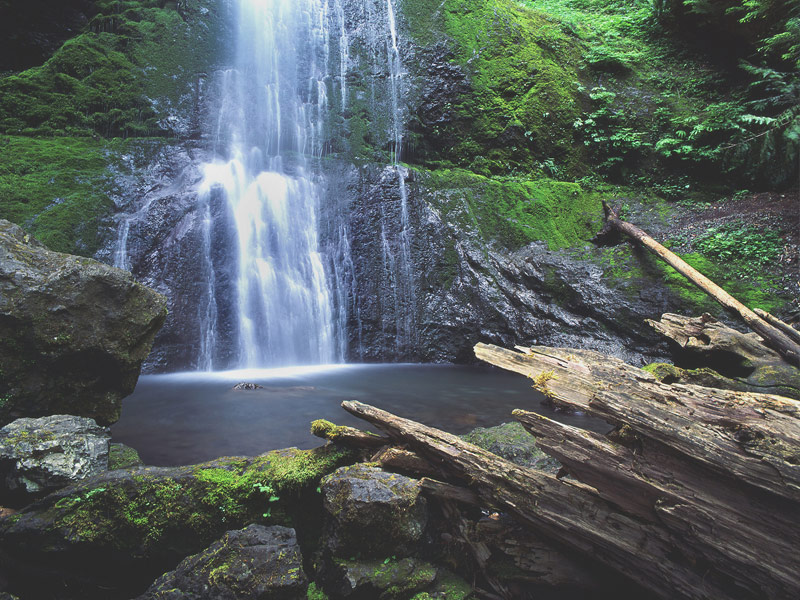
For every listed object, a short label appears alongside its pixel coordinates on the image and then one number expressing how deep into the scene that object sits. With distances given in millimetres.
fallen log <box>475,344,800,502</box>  1812
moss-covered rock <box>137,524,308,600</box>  2137
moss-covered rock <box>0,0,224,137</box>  10547
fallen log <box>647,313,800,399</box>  4695
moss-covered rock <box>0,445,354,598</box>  2391
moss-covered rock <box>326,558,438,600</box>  2270
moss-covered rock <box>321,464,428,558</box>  2439
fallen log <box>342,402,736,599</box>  2018
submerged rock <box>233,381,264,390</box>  7320
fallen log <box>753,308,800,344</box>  5250
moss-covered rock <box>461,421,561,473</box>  3650
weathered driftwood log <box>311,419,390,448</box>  3096
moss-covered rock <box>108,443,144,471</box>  3516
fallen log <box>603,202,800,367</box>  5129
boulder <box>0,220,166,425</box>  3645
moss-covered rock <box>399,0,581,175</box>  13148
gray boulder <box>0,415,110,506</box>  2672
